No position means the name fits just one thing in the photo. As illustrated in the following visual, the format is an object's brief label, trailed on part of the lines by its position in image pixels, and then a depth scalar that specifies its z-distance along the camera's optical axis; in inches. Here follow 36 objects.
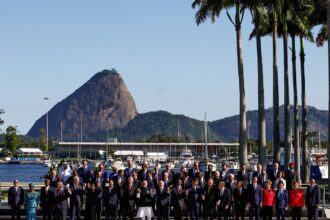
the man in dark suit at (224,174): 1199.6
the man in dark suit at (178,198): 1155.3
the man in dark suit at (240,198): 1154.7
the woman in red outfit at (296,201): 1137.4
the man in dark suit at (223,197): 1149.1
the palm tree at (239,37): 1717.5
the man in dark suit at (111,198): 1152.2
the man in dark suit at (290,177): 1245.7
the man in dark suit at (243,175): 1178.6
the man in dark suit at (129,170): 1210.4
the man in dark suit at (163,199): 1146.0
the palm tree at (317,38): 1962.4
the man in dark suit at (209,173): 1223.6
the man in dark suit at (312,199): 1135.6
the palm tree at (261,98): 1755.7
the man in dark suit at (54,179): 1173.7
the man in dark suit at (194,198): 1159.6
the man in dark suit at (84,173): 1226.6
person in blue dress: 1128.8
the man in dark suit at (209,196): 1155.3
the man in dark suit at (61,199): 1137.4
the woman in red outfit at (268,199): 1131.3
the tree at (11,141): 7214.6
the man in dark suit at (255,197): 1138.0
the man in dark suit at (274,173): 1217.6
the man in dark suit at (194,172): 1209.3
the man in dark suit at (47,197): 1143.6
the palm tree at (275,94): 1860.2
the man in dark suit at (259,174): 1174.1
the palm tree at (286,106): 1942.8
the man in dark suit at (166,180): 1167.6
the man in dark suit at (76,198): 1145.4
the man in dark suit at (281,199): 1130.4
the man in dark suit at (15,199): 1155.9
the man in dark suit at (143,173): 1197.1
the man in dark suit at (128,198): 1152.2
